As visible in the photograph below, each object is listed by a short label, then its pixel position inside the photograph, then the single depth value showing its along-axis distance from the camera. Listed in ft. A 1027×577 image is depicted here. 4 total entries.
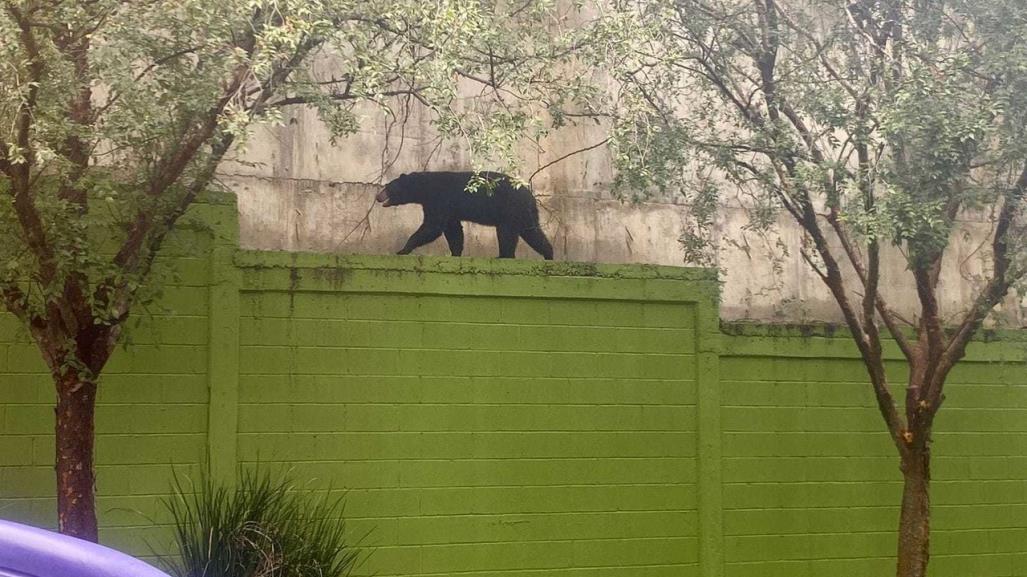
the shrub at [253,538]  17.17
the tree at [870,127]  21.01
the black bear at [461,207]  25.84
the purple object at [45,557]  7.40
